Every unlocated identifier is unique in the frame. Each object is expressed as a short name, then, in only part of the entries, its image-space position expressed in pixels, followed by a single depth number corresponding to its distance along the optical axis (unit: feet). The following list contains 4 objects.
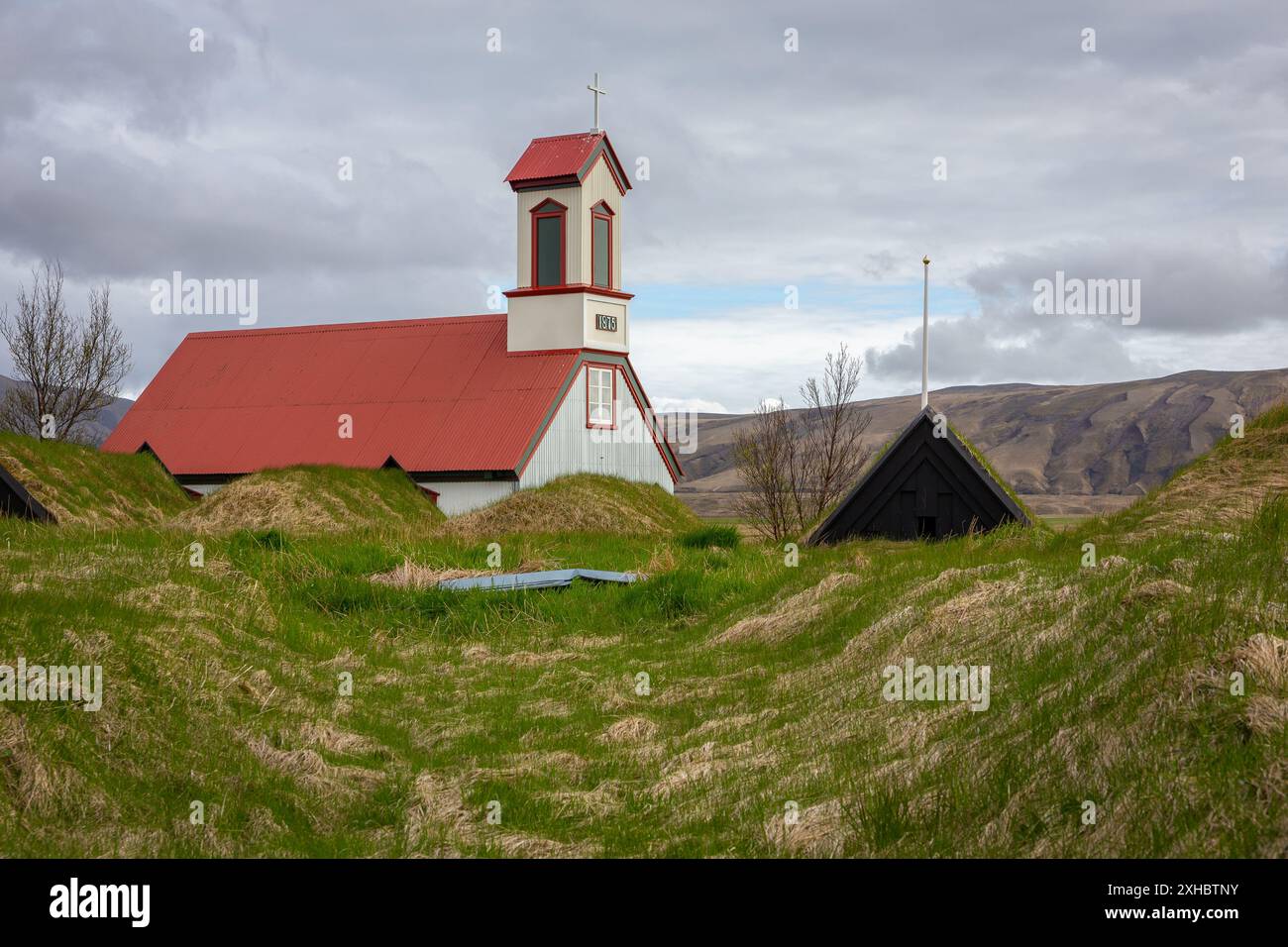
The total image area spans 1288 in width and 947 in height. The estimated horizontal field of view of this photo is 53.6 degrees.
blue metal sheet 69.82
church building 139.33
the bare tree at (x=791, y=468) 133.90
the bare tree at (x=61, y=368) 200.75
